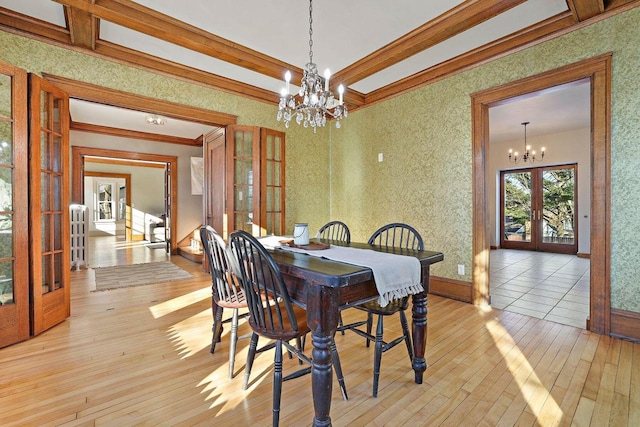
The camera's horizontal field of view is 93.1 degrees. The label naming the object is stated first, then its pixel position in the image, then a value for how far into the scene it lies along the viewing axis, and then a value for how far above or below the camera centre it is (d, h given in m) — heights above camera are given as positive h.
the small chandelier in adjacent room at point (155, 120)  5.16 +1.58
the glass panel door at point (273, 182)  4.32 +0.43
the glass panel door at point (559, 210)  7.00 +0.03
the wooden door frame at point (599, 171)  2.51 +0.33
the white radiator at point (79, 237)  5.20 -0.44
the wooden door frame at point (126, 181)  9.78 +1.02
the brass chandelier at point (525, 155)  7.15 +1.36
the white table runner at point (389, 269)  1.53 -0.31
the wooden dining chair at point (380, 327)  1.74 -0.74
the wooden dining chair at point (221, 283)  1.93 -0.49
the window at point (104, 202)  10.73 +0.34
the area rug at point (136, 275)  4.25 -1.00
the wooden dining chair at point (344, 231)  2.75 -0.19
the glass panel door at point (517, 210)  7.68 +0.03
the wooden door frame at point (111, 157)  5.67 +0.97
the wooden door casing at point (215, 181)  4.39 +0.48
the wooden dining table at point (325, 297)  1.35 -0.43
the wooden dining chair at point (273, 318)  1.46 -0.57
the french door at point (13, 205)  2.37 +0.05
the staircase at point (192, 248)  5.86 -0.78
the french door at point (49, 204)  2.51 +0.06
